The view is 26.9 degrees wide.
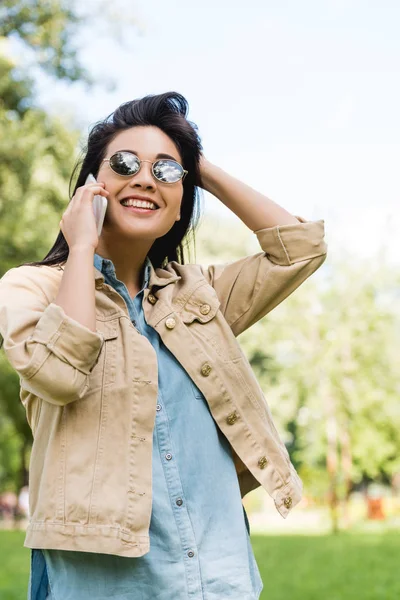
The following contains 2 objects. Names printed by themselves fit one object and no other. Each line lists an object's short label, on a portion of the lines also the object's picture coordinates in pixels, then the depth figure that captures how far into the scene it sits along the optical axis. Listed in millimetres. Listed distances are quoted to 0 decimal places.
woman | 1927
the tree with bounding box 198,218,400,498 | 22031
